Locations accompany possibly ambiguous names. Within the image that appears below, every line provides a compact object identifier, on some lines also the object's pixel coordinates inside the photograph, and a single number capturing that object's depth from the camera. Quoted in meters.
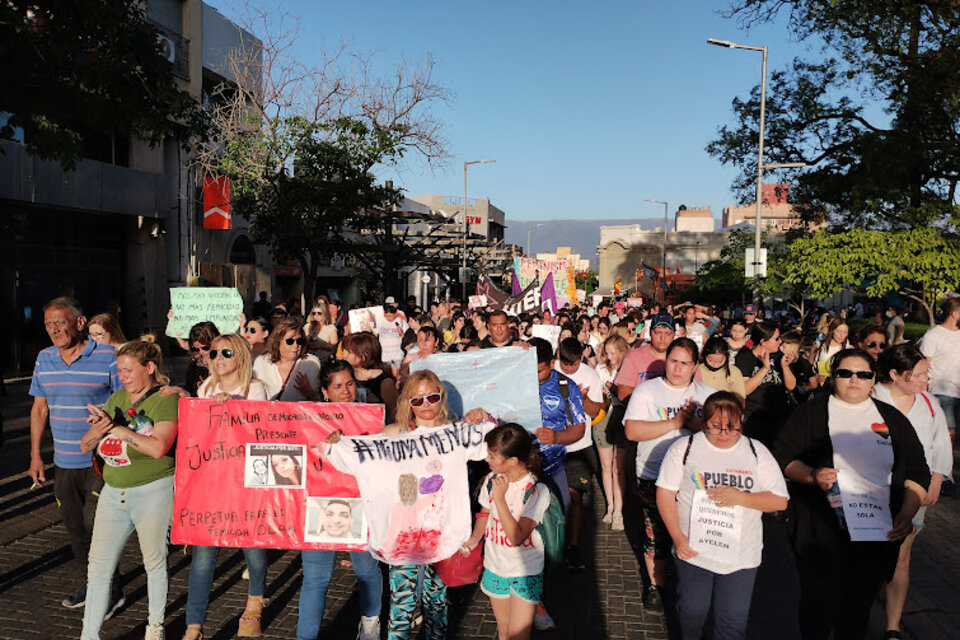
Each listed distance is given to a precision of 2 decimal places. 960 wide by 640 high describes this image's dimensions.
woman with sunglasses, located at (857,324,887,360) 6.24
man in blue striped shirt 4.79
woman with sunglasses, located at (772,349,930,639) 3.72
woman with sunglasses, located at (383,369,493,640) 3.96
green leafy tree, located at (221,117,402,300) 16.25
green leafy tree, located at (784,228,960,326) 16.55
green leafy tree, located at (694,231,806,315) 23.09
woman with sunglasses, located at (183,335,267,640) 4.53
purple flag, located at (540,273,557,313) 14.95
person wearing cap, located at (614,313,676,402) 6.27
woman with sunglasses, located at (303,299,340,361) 8.69
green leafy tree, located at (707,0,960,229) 16.06
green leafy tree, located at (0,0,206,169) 8.85
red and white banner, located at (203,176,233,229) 20.48
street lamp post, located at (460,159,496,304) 29.44
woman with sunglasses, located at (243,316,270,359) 6.85
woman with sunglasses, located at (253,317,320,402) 5.49
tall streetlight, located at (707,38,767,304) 19.78
